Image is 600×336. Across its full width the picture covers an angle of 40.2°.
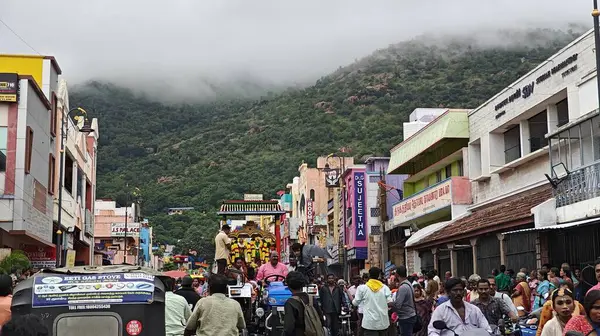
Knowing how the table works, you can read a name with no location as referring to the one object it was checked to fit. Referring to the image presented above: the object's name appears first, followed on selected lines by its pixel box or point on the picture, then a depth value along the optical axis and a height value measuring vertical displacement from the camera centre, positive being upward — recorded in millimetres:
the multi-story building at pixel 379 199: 47906 +5236
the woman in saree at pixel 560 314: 7707 -286
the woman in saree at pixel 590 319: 6883 -301
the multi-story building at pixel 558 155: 21203 +3954
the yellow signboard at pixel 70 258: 31802 +1274
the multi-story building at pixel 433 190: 33750 +4135
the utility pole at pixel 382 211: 47625 +4376
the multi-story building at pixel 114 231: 74062 +5448
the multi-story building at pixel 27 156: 30266 +5255
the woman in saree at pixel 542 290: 15273 -113
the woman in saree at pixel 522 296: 16141 -228
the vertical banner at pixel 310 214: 66488 +5939
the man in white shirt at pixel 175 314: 10586 -319
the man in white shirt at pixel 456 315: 8828 -318
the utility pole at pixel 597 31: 18562 +5689
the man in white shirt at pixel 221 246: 18016 +930
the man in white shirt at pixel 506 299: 12320 -216
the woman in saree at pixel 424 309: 15500 -441
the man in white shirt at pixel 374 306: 13648 -326
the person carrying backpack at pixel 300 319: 9961 -381
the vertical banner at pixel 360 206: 50250 +4939
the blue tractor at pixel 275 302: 13023 -242
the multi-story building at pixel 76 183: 38656 +5866
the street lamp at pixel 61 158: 33344 +5702
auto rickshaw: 7973 -132
